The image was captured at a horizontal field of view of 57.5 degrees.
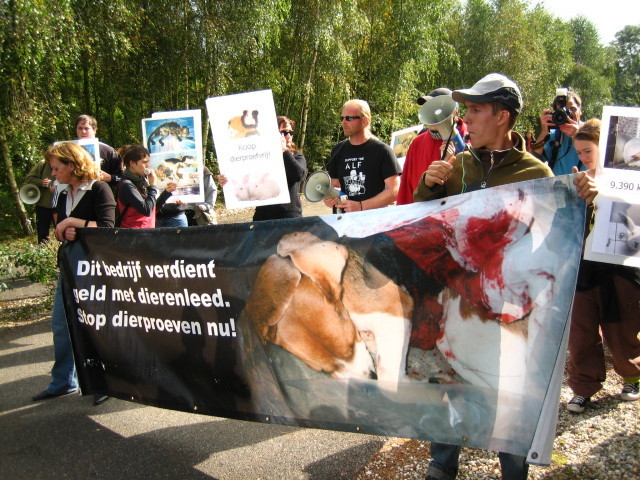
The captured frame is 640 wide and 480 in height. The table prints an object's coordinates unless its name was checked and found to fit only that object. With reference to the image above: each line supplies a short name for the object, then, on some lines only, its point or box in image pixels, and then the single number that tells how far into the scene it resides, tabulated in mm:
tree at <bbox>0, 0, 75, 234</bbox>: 10211
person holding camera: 4645
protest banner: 2420
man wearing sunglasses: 4742
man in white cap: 2691
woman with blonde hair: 4402
